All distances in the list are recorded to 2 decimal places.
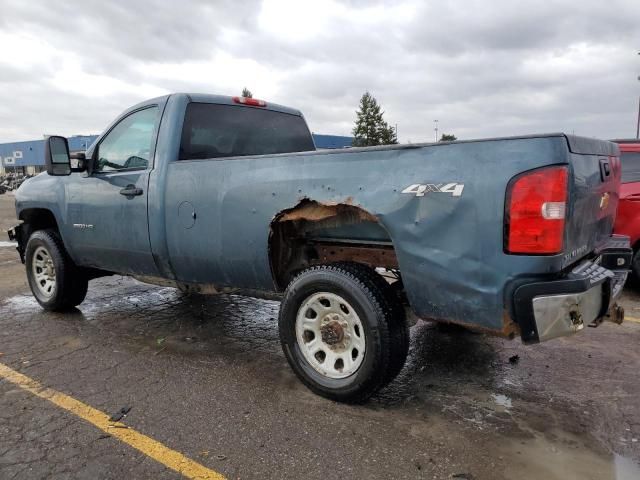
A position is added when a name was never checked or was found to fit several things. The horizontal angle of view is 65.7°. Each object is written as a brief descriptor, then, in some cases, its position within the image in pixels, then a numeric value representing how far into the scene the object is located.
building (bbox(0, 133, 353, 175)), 64.31
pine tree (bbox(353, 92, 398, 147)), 63.00
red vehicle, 5.65
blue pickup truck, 2.43
